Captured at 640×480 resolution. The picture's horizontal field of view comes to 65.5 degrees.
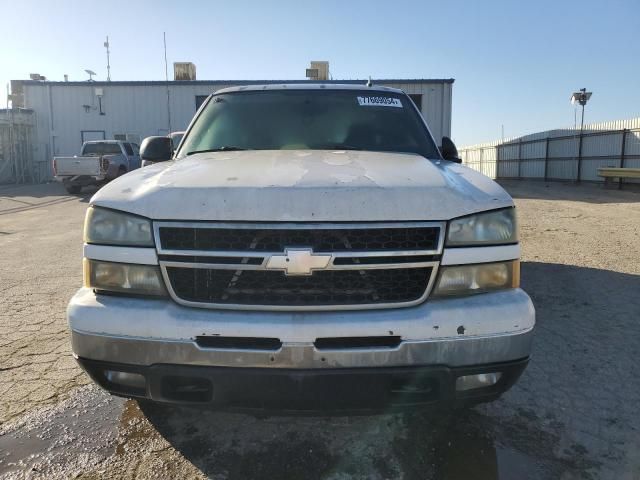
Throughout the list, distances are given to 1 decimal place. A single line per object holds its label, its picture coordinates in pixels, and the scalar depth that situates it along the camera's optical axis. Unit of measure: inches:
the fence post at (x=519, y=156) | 1245.7
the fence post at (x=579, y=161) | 978.8
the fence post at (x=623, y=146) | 864.3
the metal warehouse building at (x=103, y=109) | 981.8
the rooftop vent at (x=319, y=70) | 1000.9
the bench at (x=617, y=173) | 732.0
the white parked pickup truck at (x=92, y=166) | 652.7
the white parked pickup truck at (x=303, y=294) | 79.2
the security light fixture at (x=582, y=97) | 1113.4
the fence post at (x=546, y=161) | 1105.7
